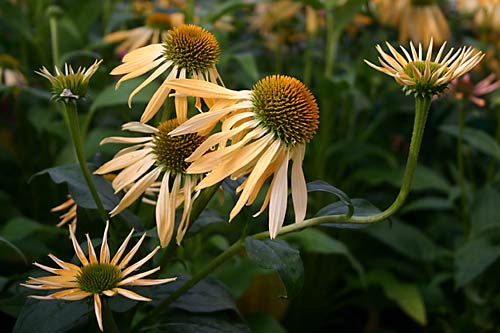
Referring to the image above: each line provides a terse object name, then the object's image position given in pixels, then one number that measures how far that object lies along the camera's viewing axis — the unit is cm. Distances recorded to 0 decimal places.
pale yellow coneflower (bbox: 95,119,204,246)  71
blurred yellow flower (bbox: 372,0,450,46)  134
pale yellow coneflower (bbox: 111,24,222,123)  72
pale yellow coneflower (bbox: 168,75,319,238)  68
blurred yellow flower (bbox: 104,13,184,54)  111
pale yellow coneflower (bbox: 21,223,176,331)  67
